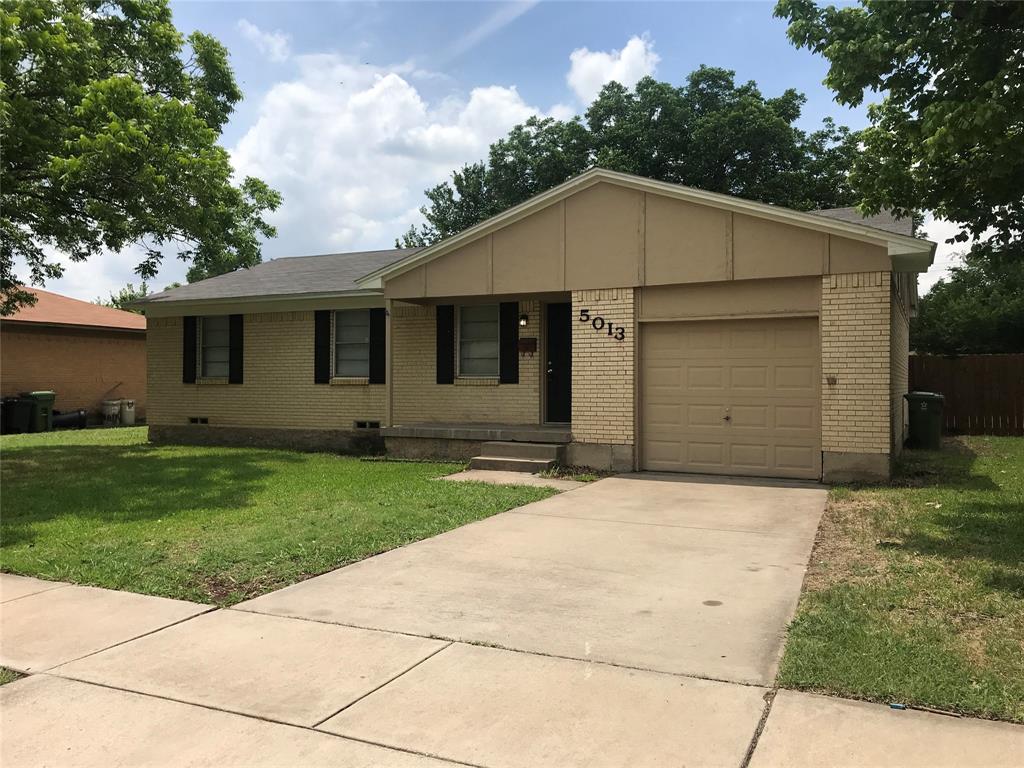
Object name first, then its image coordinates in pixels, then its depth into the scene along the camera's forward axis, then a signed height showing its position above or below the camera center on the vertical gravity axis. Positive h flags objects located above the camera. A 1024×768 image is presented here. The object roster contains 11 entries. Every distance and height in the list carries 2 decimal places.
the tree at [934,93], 5.86 +2.66
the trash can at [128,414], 24.55 -0.78
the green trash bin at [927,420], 14.59 -0.54
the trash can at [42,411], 21.22 -0.60
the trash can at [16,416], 20.92 -0.73
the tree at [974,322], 28.03 +2.70
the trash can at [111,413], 24.30 -0.74
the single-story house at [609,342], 10.13 +0.83
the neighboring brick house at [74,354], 22.12 +1.13
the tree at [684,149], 29.81 +10.22
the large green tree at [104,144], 10.59 +3.57
